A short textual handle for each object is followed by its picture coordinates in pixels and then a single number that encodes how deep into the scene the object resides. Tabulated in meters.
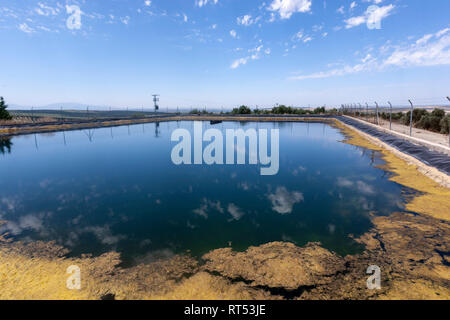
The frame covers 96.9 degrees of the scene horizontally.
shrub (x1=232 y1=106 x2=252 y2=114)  64.50
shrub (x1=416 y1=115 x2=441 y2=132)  25.62
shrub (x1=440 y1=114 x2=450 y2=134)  22.28
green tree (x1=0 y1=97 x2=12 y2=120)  34.38
